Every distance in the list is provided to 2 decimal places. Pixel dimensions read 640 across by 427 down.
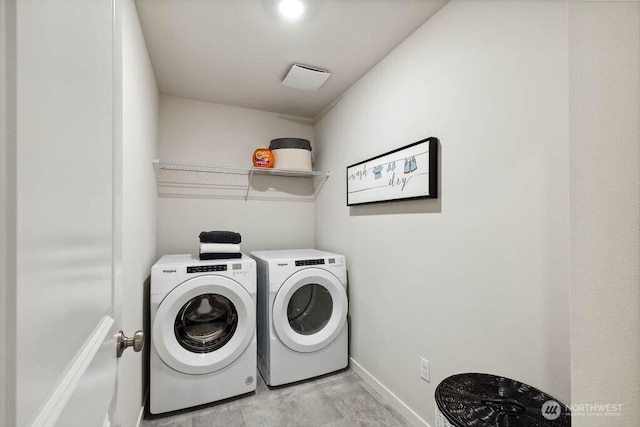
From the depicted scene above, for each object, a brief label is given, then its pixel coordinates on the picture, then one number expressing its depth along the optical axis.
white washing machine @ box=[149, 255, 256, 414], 1.84
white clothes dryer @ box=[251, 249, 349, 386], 2.15
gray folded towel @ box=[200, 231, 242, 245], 2.20
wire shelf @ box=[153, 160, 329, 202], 2.63
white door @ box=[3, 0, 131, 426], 0.32
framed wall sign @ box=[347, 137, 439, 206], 1.63
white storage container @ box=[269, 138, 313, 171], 2.74
